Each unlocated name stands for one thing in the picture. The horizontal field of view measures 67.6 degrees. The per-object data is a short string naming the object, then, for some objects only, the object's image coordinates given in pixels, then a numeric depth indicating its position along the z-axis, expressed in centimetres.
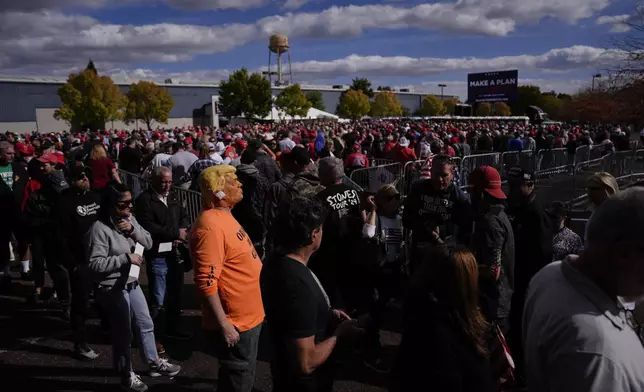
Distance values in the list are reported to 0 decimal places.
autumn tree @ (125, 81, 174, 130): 7675
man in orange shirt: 301
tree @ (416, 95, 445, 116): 11169
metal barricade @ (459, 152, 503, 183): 1287
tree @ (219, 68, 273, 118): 7675
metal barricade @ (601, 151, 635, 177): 1398
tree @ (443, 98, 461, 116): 12225
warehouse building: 7350
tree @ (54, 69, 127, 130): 6900
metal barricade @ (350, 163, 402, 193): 1049
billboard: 4400
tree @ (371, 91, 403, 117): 10731
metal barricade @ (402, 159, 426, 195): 1169
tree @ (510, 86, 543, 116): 9950
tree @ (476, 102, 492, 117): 9388
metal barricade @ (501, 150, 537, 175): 1449
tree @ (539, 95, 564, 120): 9560
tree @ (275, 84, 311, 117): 8356
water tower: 9856
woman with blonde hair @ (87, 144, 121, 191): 830
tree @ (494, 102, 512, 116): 9862
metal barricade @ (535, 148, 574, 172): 1529
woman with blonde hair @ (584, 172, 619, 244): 407
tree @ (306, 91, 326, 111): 9731
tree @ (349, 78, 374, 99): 11110
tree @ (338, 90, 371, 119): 10050
